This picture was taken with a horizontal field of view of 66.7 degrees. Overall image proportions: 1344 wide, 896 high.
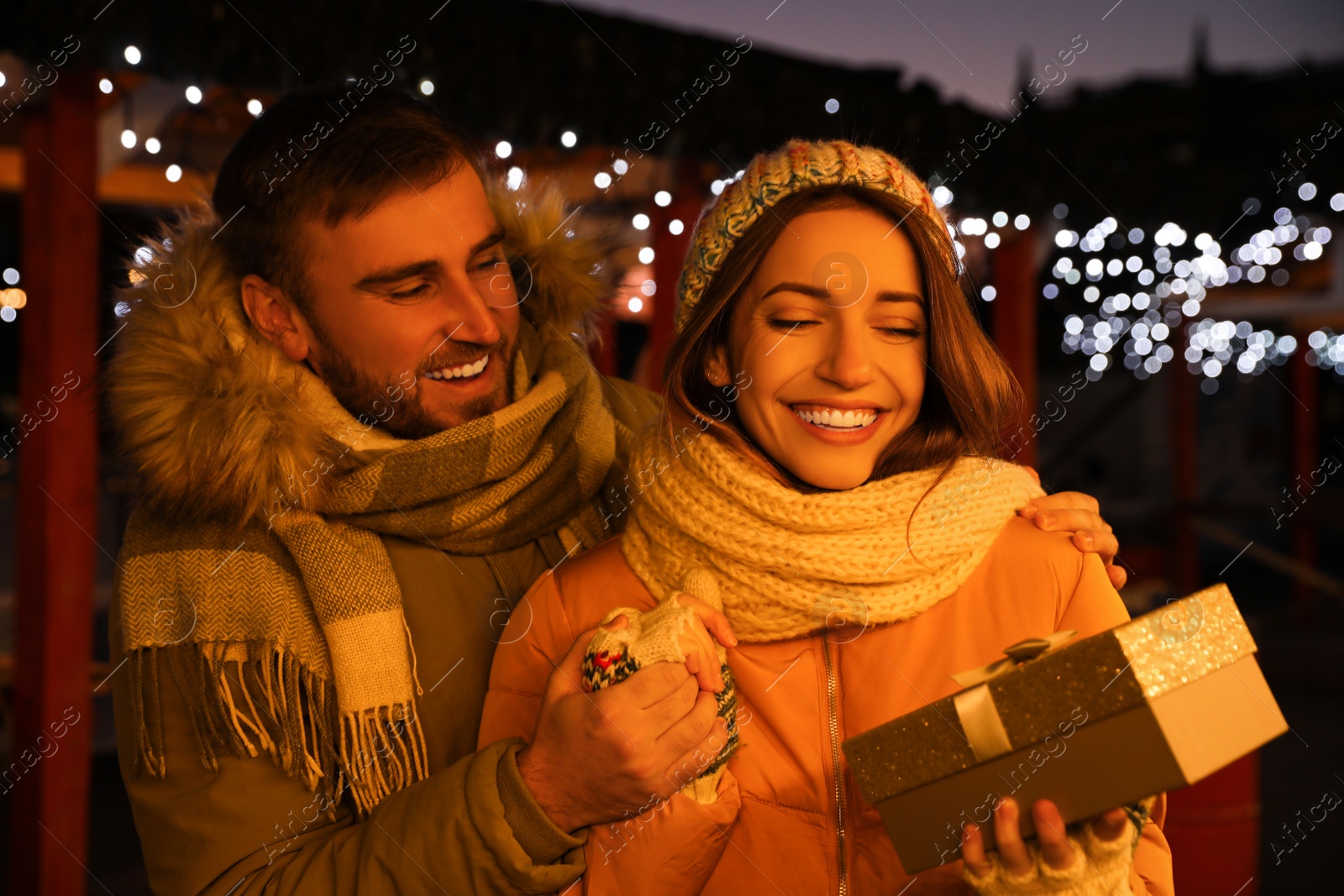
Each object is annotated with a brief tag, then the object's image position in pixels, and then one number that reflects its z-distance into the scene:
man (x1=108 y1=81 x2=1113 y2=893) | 1.38
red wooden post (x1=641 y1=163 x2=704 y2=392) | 4.54
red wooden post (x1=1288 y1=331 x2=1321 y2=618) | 8.28
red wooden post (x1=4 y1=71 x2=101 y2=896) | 3.07
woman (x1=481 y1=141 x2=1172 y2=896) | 1.27
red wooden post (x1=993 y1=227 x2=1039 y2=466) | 5.64
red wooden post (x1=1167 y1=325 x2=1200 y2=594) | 7.84
